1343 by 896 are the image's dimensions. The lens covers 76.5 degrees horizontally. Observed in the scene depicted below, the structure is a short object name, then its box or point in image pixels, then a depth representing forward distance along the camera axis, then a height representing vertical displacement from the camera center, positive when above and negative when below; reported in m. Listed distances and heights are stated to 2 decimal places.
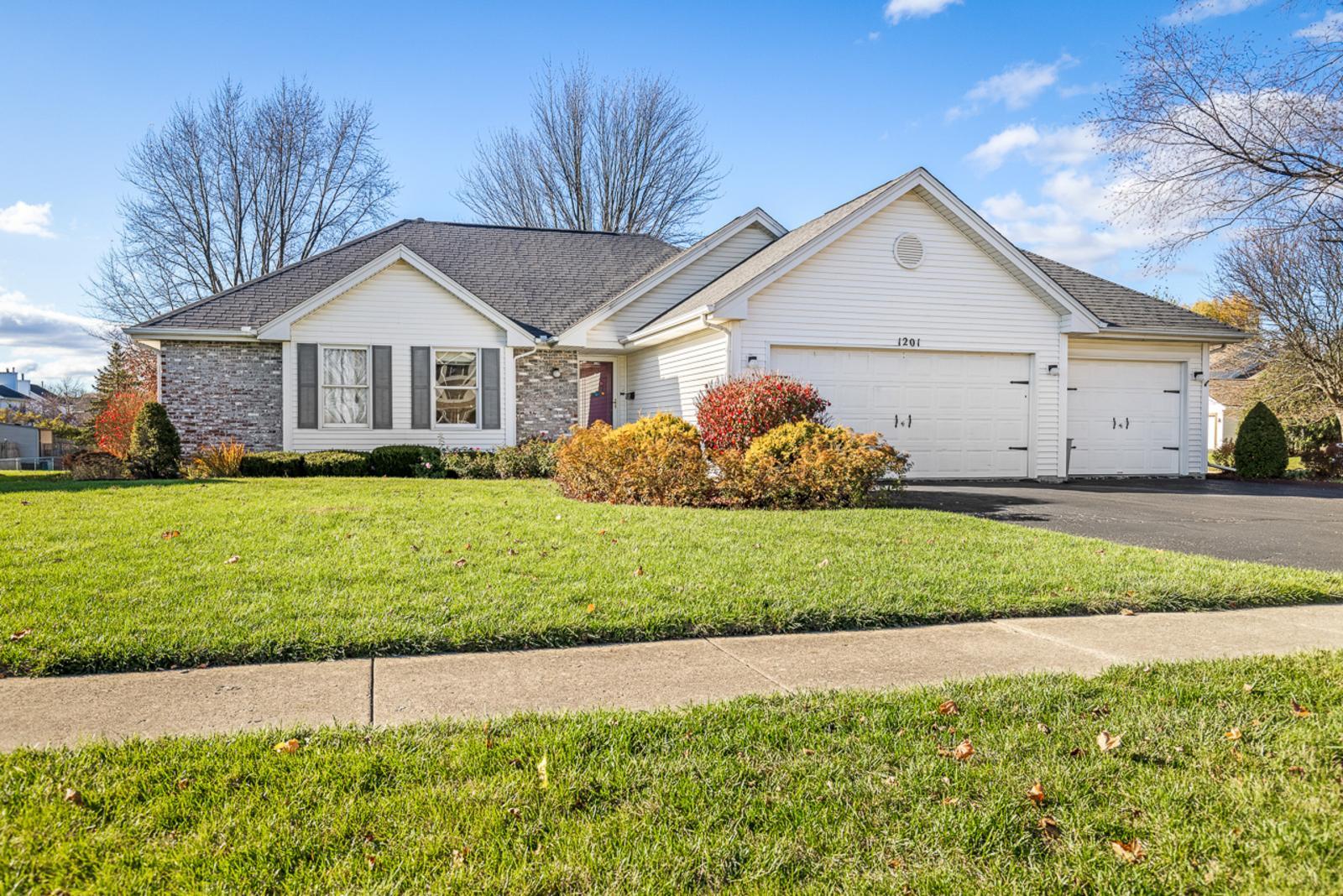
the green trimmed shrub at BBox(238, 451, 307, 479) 15.63 -0.38
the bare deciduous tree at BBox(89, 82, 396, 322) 30.25 +8.85
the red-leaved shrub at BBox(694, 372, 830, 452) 12.31 +0.57
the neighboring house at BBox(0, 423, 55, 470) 35.59 -0.20
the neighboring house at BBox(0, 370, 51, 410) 56.59 +3.98
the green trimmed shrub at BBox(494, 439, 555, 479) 16.38 -0.31
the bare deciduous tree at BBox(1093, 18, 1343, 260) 13.09 +5.29
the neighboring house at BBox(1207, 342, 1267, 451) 28.86 +2.86
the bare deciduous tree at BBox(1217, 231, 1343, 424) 24.48 +4.46
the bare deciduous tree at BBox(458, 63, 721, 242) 33.06 +11.47
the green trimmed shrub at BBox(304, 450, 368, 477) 15.91 -0.36
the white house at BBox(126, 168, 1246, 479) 15.65 +2.02
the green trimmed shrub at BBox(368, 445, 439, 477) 16.31 -0.28
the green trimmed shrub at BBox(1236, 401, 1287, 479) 18.75 +0.09
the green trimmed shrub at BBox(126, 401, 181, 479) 14.70 -0.05
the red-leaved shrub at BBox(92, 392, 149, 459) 19.22 +0.45
